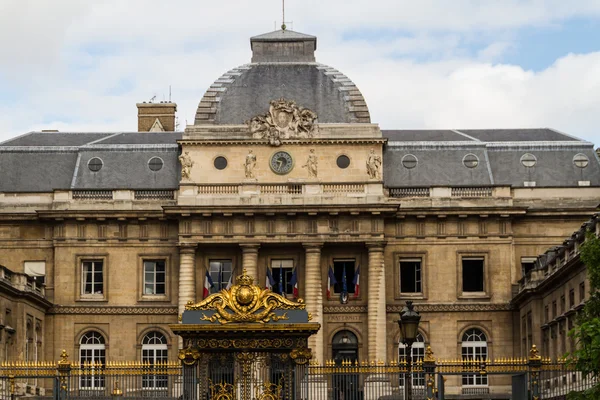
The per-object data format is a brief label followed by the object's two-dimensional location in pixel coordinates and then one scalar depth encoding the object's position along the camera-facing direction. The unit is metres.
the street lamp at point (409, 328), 43.06
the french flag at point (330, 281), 87.69
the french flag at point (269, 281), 87.50
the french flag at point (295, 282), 87.75
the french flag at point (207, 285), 87.82
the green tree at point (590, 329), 41.00
